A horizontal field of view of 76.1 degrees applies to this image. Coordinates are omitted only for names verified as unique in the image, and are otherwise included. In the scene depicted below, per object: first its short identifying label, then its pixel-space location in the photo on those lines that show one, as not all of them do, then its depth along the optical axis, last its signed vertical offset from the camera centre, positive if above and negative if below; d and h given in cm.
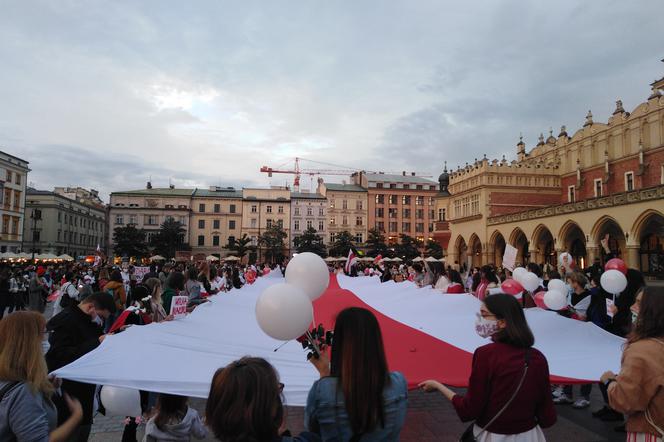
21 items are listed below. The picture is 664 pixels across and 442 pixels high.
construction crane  13050 +2498
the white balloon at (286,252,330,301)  428 -24
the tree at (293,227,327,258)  6450 +144
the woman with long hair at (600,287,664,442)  248 -73
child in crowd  340 -141
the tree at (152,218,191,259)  6319 +163
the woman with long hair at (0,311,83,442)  225 -75
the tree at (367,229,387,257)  6352 +126
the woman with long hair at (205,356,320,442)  177 -65
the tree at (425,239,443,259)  6342 +42
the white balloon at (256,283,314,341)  307 -45
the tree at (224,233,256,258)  6444 +74
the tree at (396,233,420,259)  6397 +51
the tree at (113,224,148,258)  6084 +110
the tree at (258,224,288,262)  6631 +142
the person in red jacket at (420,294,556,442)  254 -80
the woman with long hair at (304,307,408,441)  211 -70
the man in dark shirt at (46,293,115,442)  359 -81
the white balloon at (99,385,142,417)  368 -131
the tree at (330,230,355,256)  6488 +119
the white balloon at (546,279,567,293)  702 -52
